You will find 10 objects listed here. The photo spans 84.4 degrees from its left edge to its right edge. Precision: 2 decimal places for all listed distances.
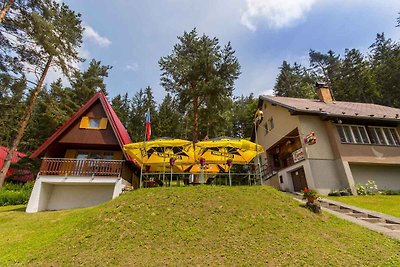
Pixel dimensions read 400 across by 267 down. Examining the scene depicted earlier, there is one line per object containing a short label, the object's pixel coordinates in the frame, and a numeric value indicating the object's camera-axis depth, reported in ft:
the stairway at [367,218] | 26.90
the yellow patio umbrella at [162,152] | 39.11
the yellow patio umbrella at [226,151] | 38.75
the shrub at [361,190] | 49.52
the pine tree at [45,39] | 49.37
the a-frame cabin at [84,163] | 44.62
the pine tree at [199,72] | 70.64
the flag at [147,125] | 48.38
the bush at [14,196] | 47.73
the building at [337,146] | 52.03
